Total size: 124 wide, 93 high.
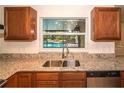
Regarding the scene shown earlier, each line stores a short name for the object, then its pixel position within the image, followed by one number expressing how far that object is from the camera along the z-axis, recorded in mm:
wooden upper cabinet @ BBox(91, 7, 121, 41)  1583
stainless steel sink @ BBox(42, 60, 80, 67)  1689
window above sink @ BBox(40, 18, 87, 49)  1872
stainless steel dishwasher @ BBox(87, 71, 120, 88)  1366
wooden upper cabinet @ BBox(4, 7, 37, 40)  1575
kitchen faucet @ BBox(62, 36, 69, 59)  1770
